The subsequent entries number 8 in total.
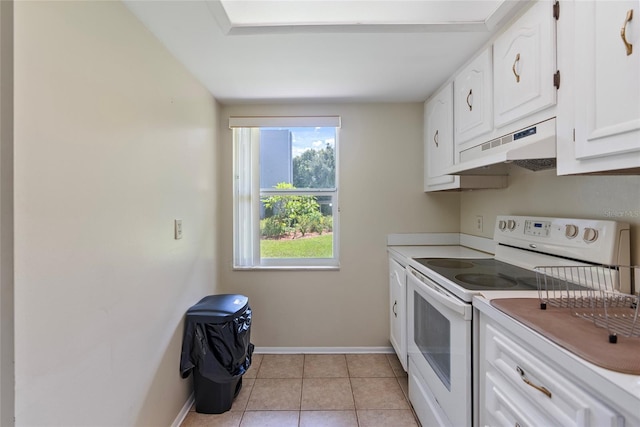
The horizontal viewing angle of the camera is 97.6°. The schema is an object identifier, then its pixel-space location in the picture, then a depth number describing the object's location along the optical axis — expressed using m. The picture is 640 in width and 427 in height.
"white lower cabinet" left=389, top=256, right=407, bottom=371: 1.99
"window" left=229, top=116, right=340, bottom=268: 2.56
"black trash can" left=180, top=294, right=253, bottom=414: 1.72
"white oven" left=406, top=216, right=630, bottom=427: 1.15
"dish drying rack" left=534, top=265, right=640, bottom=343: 0.84
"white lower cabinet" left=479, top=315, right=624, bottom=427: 0.68
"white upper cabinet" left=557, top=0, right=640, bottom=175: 0.81
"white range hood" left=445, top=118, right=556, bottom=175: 1.11
